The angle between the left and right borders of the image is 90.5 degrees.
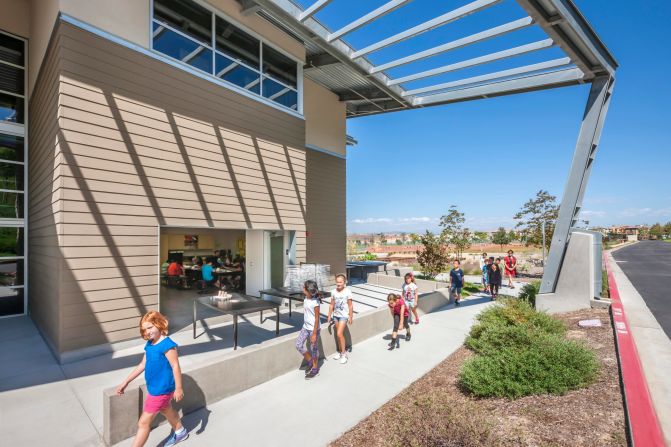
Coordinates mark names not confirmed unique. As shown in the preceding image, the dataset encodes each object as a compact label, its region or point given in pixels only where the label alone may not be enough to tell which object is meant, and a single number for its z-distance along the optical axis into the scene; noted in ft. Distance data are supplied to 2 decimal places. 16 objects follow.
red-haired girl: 11.00
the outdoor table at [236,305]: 20.07
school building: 20.13
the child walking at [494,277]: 39.29
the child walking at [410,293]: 27.45
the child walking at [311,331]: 17.63
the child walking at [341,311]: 19.89
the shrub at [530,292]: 31.55
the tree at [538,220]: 72.59
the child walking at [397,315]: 22.44
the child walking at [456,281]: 36.88
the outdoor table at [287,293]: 25.03
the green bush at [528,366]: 14.07
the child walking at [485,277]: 45.71
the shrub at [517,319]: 20.74
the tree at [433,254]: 51.60
